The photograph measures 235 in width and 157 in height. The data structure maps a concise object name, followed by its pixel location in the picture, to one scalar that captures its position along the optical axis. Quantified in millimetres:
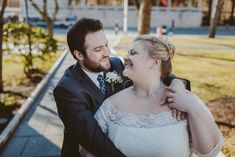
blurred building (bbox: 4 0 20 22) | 52881
